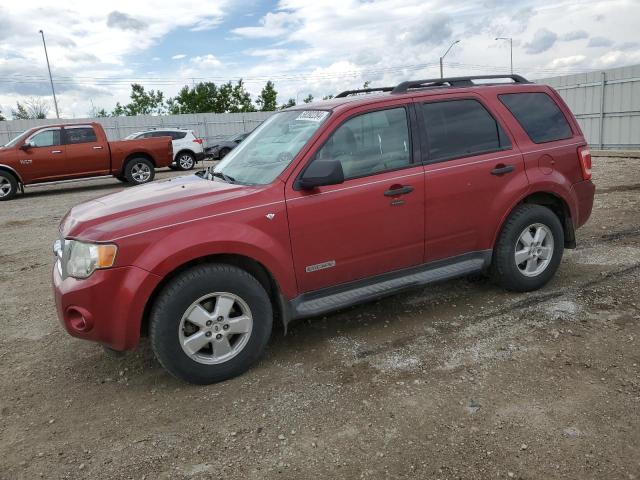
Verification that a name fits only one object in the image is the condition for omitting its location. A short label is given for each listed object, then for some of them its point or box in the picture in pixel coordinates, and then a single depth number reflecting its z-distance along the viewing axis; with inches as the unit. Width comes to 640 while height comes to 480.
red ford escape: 124.7
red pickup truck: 525.0
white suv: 768.9
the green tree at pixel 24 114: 2177.7
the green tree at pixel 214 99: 1929.1
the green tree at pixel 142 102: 2085.4
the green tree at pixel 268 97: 1952.5
